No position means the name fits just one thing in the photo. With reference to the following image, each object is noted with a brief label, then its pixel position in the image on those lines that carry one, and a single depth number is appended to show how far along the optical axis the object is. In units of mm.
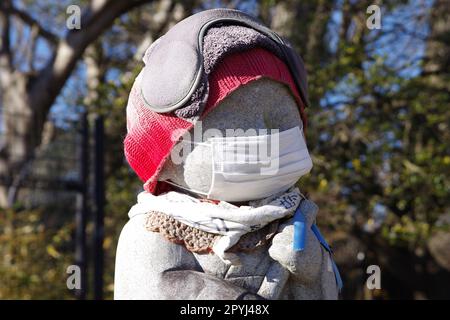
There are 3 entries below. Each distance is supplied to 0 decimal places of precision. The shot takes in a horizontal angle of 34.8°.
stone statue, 2336
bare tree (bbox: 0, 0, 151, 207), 6578
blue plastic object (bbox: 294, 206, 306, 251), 2367
